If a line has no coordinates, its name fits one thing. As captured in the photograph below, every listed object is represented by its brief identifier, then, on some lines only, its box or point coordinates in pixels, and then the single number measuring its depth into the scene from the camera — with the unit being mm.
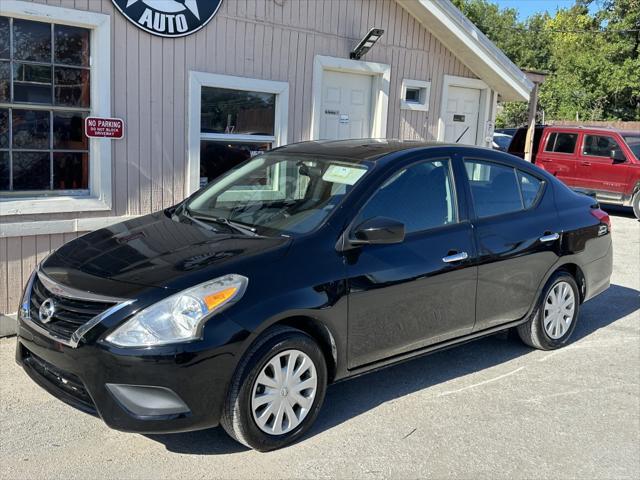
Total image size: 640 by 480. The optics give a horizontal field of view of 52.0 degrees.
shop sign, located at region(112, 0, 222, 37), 5910
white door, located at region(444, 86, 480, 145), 9039
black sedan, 3277
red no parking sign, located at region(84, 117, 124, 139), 5797
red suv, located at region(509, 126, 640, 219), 13852
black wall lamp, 7441
